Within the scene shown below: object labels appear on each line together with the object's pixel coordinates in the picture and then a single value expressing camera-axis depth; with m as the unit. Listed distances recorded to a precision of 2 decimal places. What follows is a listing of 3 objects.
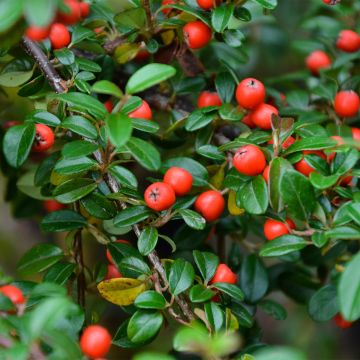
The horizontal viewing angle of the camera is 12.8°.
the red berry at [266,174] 0.38
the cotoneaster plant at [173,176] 0.36
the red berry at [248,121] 0.41
